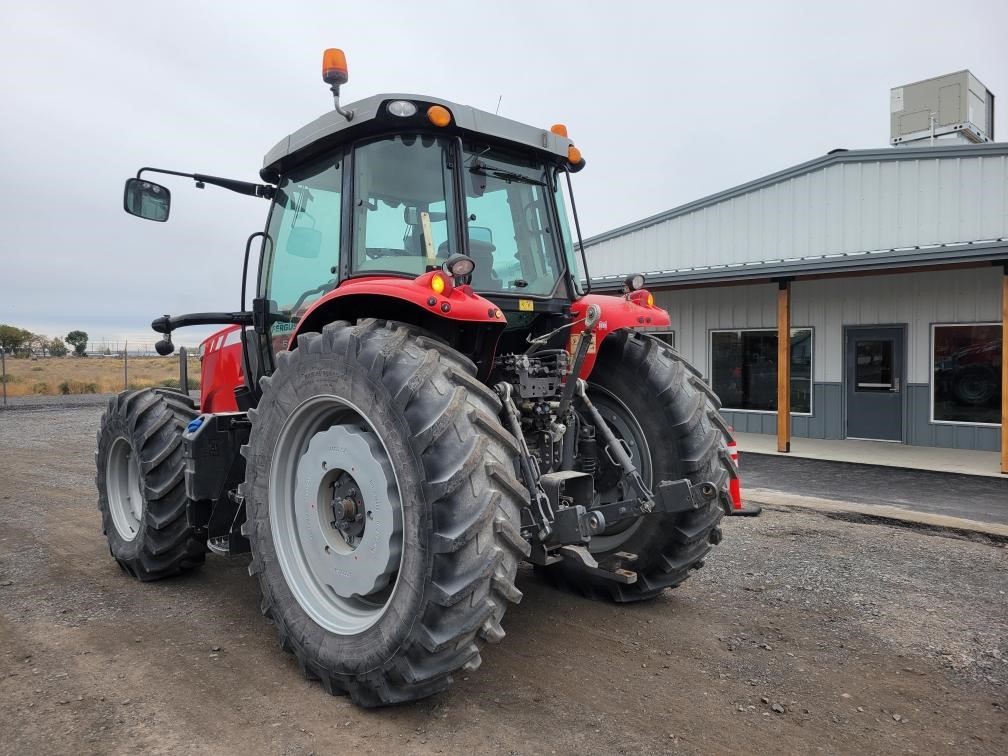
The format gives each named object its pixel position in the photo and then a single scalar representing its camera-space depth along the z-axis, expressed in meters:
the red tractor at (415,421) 2.70
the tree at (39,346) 54.31
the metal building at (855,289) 10.30
